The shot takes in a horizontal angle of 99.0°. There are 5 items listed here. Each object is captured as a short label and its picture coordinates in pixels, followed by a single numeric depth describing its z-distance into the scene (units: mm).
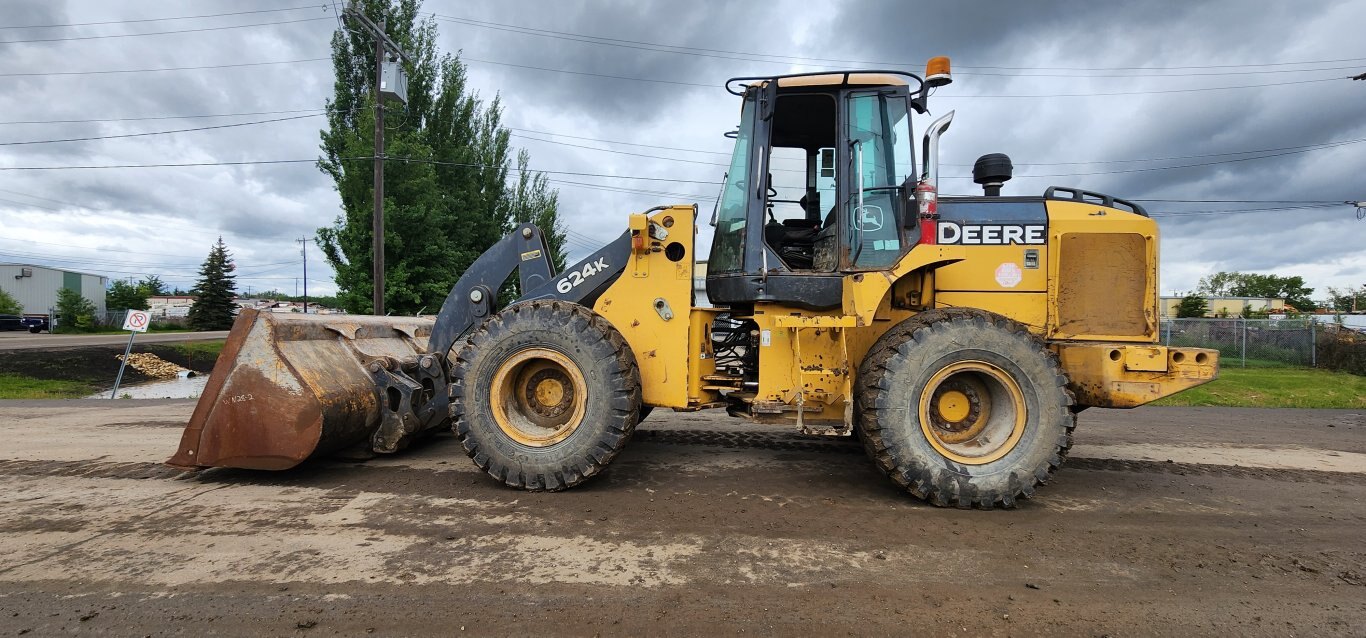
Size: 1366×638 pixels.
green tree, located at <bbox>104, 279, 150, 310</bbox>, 58531
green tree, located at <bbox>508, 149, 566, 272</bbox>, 25281
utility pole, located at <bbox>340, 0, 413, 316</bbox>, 13795
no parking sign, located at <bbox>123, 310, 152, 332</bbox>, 11750
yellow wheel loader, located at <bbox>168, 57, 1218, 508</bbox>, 3875
